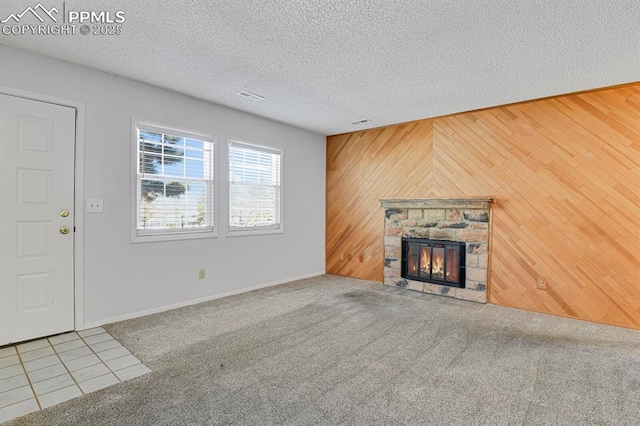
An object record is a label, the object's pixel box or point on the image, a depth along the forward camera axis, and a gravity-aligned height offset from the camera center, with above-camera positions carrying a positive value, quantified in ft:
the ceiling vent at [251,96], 12.40 +4.51
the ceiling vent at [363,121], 15.72 +4.51
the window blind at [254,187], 14.85 +1.14
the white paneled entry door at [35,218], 9.05 -0.32
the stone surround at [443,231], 13.84 -0.85
